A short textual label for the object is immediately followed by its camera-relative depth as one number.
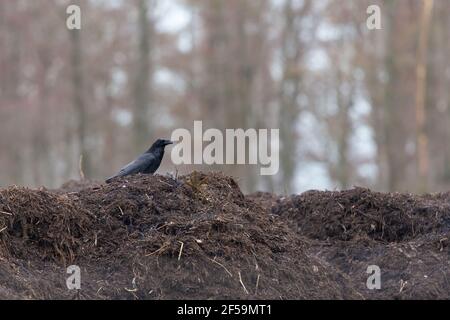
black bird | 20.03
